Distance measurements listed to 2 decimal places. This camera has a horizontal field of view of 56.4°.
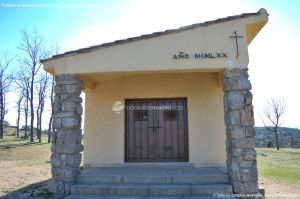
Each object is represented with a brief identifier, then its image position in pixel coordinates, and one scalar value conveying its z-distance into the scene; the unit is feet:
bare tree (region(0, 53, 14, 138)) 91.20
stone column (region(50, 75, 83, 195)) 21.09
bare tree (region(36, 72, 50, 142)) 88.69
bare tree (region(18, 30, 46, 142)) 84.28
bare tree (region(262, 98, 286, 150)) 76.03
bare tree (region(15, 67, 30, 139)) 85.76
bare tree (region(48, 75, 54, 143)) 87.38
